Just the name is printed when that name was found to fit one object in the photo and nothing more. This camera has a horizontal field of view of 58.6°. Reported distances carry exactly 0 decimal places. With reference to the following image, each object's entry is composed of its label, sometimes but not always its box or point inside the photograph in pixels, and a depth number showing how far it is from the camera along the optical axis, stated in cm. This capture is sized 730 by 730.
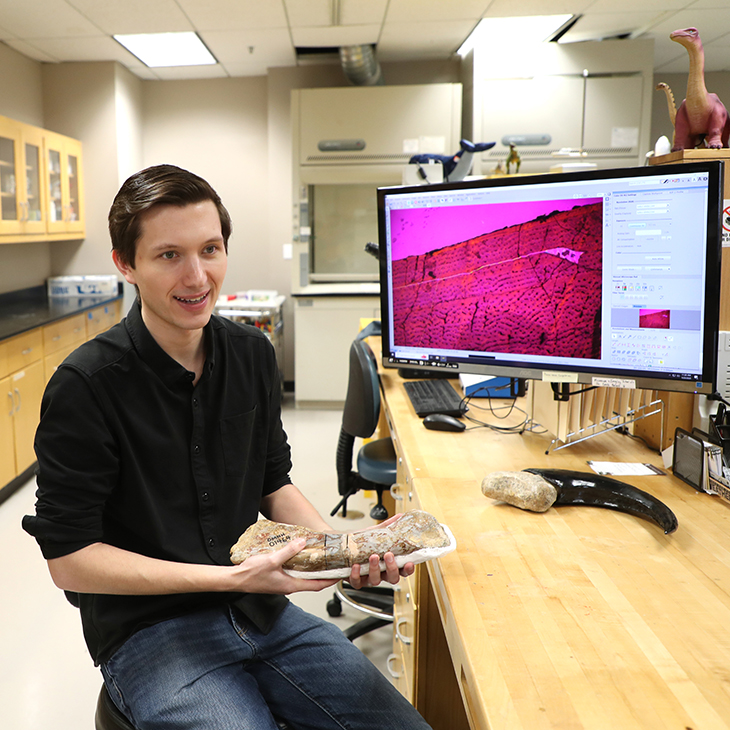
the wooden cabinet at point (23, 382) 316
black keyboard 171
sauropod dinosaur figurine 135
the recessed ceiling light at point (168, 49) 425
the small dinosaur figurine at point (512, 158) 328
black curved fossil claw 106
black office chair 208
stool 96
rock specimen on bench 110
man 96
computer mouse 156
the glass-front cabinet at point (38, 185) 371
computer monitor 115
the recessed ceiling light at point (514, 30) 406
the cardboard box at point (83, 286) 479
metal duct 442
